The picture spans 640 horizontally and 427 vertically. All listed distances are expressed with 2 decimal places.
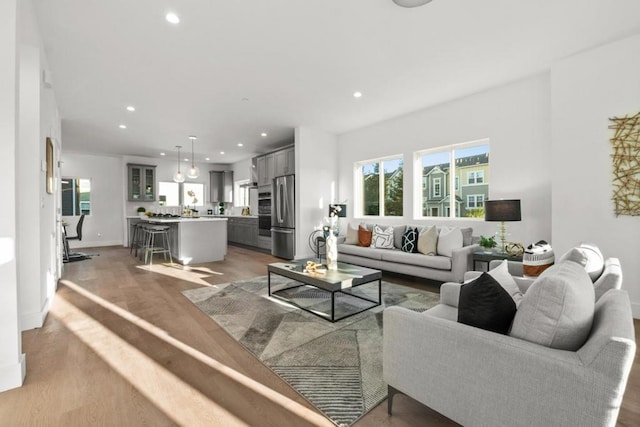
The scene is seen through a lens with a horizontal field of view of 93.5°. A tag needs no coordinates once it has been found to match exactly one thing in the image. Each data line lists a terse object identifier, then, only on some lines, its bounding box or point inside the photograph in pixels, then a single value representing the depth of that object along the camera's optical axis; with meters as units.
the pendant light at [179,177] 7.77
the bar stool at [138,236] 7.18
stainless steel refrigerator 6.50
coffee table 2.95
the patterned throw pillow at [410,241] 4.70
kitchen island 6.05
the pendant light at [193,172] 7.29
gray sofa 3.95
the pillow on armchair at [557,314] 1.17
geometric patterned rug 1.84
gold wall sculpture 3.07
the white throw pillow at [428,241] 4.44
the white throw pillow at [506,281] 1.85
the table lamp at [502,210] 3.67
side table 3.60
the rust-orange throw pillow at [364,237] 5.36
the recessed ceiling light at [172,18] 2.64
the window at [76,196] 8.38
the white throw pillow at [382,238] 5.07
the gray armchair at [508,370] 1.01
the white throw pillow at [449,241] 4.24
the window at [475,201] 4.68
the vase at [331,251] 3.52
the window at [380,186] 5.90
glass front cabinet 9.02
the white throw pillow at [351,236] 5.55
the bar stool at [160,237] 6.08
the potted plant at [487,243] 4.11
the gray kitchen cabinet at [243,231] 8.23
